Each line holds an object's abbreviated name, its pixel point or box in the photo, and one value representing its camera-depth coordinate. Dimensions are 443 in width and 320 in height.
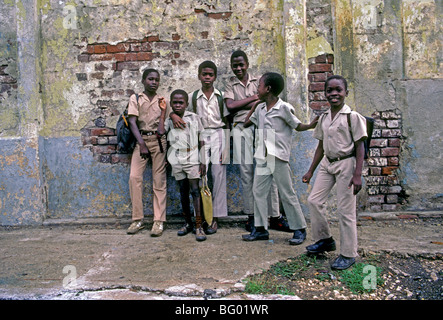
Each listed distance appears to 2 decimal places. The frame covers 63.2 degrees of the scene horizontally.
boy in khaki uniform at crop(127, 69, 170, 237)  4.01
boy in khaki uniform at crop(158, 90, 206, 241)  3.79
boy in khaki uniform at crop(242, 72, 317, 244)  3.39
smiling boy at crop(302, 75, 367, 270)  2.77
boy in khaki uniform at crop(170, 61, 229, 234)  3.93
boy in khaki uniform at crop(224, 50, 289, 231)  3.86
